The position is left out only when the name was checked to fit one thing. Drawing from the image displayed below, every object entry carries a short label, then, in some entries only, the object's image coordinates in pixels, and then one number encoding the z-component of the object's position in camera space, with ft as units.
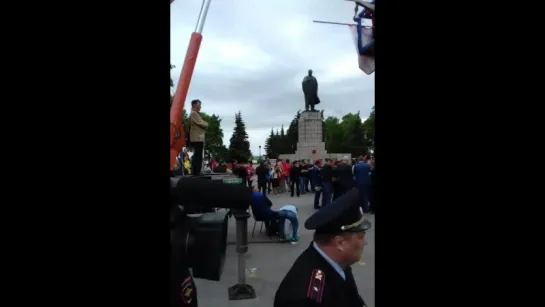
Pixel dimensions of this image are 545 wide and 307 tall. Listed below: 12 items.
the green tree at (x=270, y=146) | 187.19
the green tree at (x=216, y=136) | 134.10
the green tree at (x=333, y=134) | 249.79
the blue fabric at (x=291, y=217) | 23.30
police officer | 5.51
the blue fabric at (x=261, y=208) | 23.03
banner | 7.62
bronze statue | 90.57
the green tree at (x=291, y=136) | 163.39
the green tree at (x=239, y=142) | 136.53
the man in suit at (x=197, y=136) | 18.62
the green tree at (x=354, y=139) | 184.06
